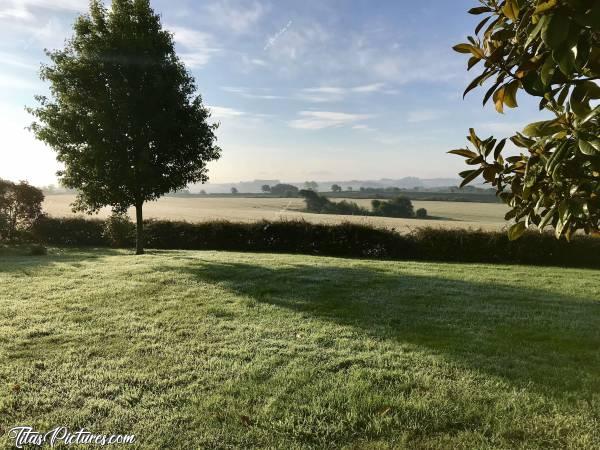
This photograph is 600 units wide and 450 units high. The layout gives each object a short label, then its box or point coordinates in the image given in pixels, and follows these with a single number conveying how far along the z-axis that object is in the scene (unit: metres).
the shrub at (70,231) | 20.53
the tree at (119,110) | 13.23
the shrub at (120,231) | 19.59
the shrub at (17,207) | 19.61
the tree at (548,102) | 1.36
